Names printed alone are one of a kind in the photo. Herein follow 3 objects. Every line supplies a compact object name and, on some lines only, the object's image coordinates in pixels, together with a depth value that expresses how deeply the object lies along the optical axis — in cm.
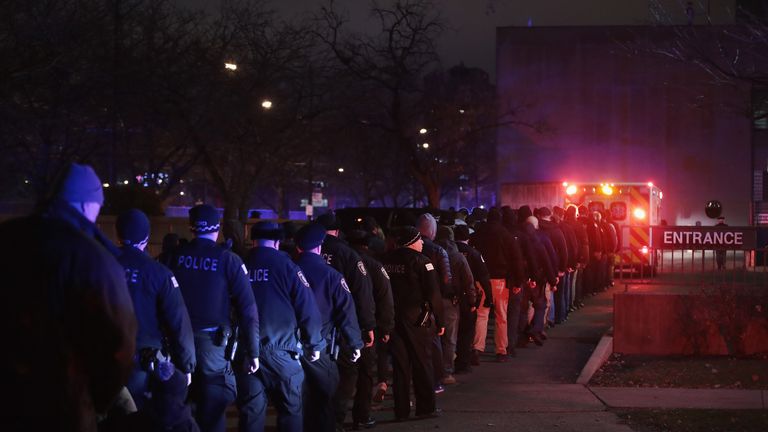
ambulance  2531
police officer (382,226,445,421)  945
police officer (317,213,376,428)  848
